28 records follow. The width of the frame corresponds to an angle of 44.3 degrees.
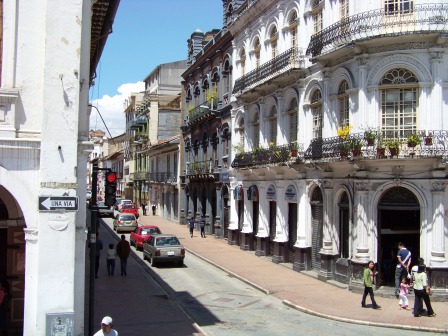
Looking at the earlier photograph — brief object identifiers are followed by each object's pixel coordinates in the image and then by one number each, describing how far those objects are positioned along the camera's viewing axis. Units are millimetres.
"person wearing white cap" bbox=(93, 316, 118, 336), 8891
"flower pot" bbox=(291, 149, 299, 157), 23891
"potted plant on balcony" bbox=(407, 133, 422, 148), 17906
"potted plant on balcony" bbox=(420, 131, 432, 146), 17938
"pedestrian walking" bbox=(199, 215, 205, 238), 37125
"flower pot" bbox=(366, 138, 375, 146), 18578
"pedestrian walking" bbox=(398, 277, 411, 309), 16969
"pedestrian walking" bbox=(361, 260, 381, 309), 16719
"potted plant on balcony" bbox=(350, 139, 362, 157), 18703
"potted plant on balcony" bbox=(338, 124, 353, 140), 19516
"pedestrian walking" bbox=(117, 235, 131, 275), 22219
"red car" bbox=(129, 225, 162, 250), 30062
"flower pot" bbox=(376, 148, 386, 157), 18267
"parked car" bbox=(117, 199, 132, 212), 52131
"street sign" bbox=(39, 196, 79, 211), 9758
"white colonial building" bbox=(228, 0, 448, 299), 18516
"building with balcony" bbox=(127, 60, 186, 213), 57688
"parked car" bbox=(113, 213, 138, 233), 38938
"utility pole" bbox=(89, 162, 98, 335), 12088
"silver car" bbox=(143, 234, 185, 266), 24500
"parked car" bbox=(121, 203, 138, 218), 47178
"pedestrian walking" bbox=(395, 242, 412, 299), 18062
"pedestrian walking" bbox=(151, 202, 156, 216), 55750
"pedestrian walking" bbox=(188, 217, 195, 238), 36625
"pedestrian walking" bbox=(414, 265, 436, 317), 15914
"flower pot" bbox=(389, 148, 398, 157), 18094
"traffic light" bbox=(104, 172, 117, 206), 12352
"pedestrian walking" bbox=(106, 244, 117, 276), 22031
